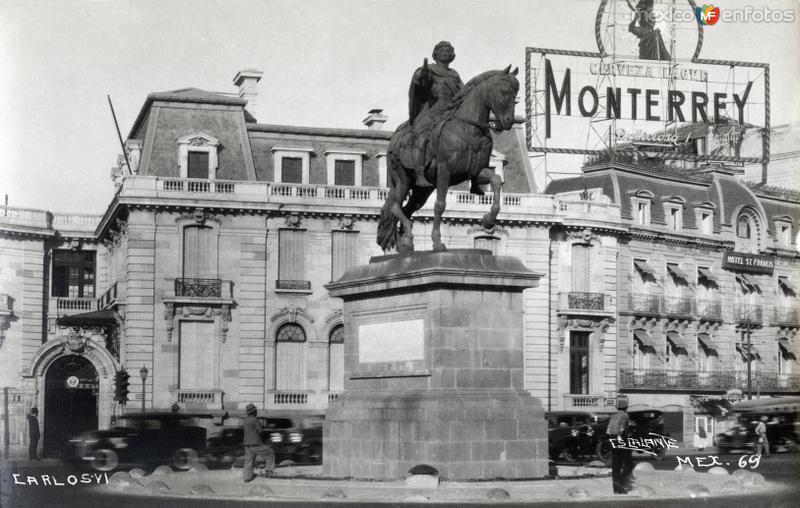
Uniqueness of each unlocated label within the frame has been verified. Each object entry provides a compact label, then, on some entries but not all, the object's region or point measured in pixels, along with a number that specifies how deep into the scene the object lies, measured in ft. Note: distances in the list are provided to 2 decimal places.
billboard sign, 198.29
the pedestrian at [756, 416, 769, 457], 137.80
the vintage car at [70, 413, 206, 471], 120.47
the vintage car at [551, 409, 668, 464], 114.52
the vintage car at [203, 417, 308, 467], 118.93
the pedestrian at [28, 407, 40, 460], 158.30
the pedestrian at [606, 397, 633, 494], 68.33
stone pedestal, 71.82
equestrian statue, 77.00
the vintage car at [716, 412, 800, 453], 147.84
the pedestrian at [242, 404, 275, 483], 75.97
